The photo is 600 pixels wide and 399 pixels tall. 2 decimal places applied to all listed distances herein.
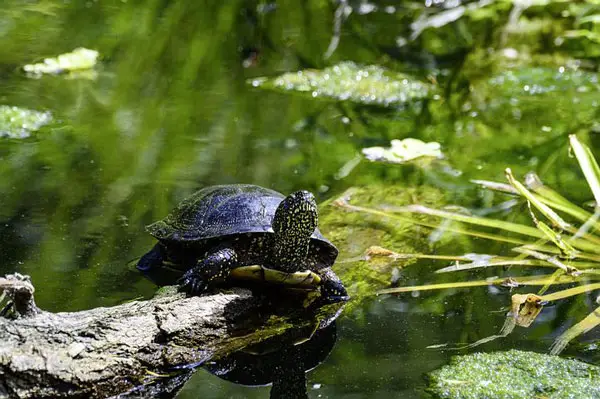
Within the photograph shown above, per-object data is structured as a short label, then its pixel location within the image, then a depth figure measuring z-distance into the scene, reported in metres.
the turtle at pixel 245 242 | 5.68
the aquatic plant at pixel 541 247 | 6.04
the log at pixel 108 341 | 4.45
